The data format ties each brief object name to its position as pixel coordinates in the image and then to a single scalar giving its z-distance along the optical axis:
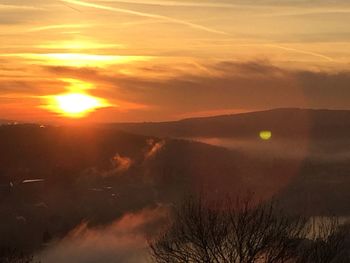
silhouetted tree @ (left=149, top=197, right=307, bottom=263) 42.28
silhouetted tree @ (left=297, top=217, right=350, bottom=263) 44.88
